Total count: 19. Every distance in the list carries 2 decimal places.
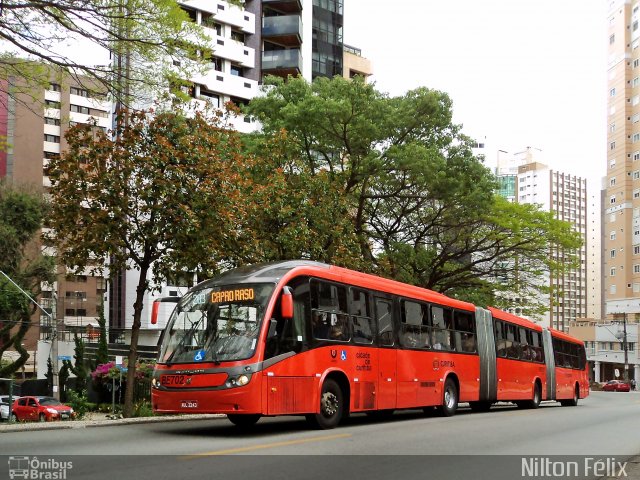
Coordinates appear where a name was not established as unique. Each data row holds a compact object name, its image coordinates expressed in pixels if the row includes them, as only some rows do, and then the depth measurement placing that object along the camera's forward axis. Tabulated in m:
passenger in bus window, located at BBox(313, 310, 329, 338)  14.63
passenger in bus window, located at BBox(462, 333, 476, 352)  21.95
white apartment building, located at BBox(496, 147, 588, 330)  171.88
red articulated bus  13.27
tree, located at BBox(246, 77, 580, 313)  29.83
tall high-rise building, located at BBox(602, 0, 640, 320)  99.00
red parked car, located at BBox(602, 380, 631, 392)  76.62
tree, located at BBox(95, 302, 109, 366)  34.22
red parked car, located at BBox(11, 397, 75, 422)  28.61
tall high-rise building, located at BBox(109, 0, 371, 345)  53.91
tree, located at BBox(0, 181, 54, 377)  51.25
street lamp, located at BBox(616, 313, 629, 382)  84.81
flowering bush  23.19
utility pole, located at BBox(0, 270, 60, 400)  31.30
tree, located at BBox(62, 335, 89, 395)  37.19
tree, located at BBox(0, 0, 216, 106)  11.79
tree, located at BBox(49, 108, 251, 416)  18.20
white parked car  27.44
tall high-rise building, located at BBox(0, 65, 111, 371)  71.31
